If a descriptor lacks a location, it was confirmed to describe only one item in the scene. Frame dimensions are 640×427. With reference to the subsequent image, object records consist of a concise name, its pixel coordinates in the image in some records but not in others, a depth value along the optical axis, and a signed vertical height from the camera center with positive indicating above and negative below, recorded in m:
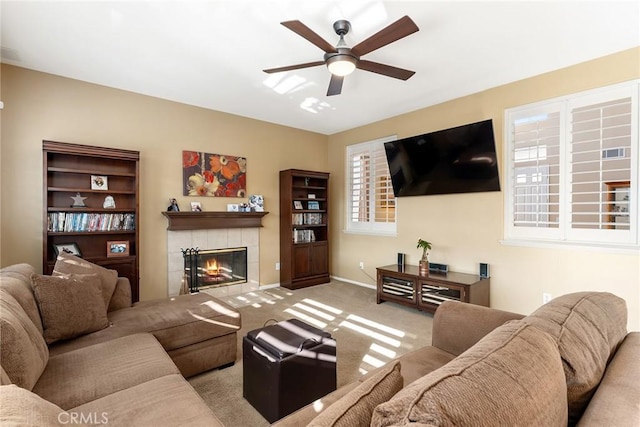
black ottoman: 1.75 -0.98
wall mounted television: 3.64 +0.64
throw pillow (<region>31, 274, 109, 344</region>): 1.85 -0.62
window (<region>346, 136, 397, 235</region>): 4.93 +0.31
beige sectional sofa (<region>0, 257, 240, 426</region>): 1.22 -0.84
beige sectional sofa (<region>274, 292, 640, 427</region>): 0.59 -0.41
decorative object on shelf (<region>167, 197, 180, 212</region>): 4.06 +0.04
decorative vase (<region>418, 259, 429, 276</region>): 3.82 -0.76
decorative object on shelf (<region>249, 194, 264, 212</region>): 4.89 +0.10
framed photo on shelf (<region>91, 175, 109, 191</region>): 3.56 +0.32
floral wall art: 4.28 +0.52
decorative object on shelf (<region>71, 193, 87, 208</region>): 3.44 +0.08
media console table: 3.41 -0.97
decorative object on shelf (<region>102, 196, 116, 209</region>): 3.60 +0.07
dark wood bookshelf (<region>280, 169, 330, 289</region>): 5.03 -0.34
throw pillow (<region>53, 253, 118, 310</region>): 2.27 -0.47
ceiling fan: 2.11 +1.27
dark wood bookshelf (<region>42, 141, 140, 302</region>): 3.21 +0.19
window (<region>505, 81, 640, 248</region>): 2.79 +0.41
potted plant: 3.83 -0.68
